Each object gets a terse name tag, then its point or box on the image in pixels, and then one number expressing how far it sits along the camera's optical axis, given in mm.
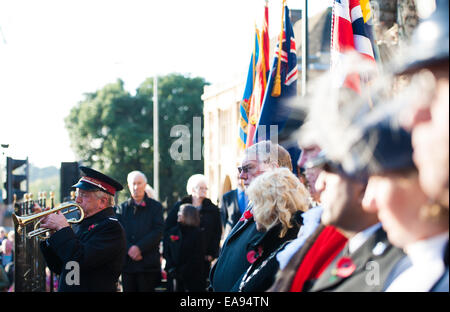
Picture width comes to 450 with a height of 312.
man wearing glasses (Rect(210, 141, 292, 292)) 4098
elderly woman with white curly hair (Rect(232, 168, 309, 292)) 3840
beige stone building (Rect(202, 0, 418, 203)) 31641
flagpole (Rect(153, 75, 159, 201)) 32812
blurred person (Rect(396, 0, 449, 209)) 1575
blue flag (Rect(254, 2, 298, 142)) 6703
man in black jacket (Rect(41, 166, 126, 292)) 4781
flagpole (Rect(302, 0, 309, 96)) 10344
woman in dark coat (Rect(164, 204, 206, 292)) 8781
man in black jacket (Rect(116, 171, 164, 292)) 8117
